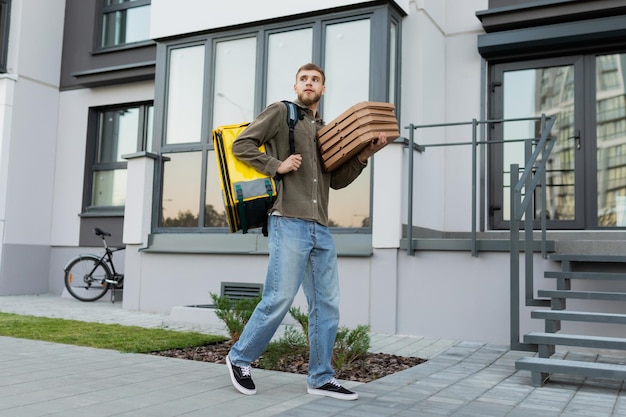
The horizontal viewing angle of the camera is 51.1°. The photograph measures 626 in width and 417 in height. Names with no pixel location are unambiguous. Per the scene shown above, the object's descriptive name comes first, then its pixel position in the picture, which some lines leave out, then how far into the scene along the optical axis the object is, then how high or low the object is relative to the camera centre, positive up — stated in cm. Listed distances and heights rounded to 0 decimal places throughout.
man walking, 375 +9
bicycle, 987 -40
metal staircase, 425 -37
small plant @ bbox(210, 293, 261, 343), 534 -48
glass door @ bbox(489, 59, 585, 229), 763 +161
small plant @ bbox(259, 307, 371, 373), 466 -67
